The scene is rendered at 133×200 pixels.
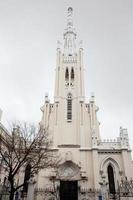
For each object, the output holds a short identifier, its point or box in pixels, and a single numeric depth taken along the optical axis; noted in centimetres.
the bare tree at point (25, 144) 2008
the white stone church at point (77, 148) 2800
